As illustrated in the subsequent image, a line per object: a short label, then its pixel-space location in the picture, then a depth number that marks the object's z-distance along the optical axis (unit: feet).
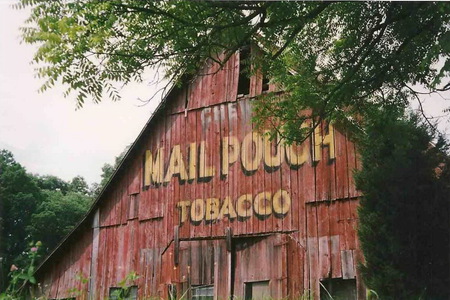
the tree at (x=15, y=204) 110.52
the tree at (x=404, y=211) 35.94
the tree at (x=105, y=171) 147.42
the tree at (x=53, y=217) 120.47
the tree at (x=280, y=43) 26.03
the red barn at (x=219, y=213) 45.16
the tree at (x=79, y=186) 160.45
